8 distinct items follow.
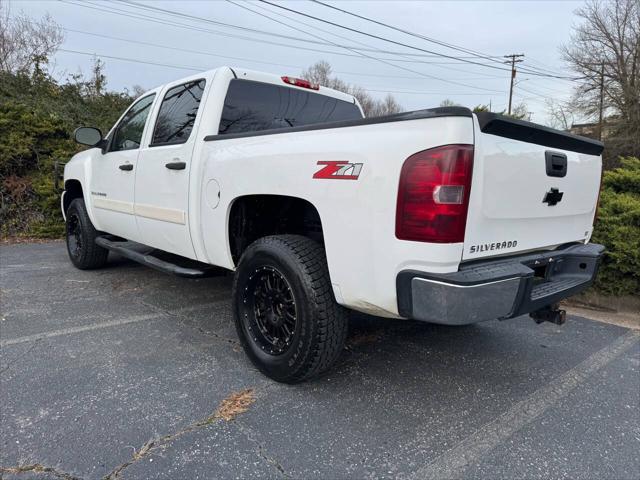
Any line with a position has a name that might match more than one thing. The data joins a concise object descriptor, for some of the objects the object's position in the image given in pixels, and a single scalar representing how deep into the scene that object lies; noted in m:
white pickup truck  2.02
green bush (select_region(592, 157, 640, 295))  4.39
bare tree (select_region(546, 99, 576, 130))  24.58
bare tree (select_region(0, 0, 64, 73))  13.10
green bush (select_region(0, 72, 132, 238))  8.46
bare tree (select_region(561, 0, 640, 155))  21.28
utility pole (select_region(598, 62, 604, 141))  22.64
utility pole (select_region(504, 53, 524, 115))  33.94
